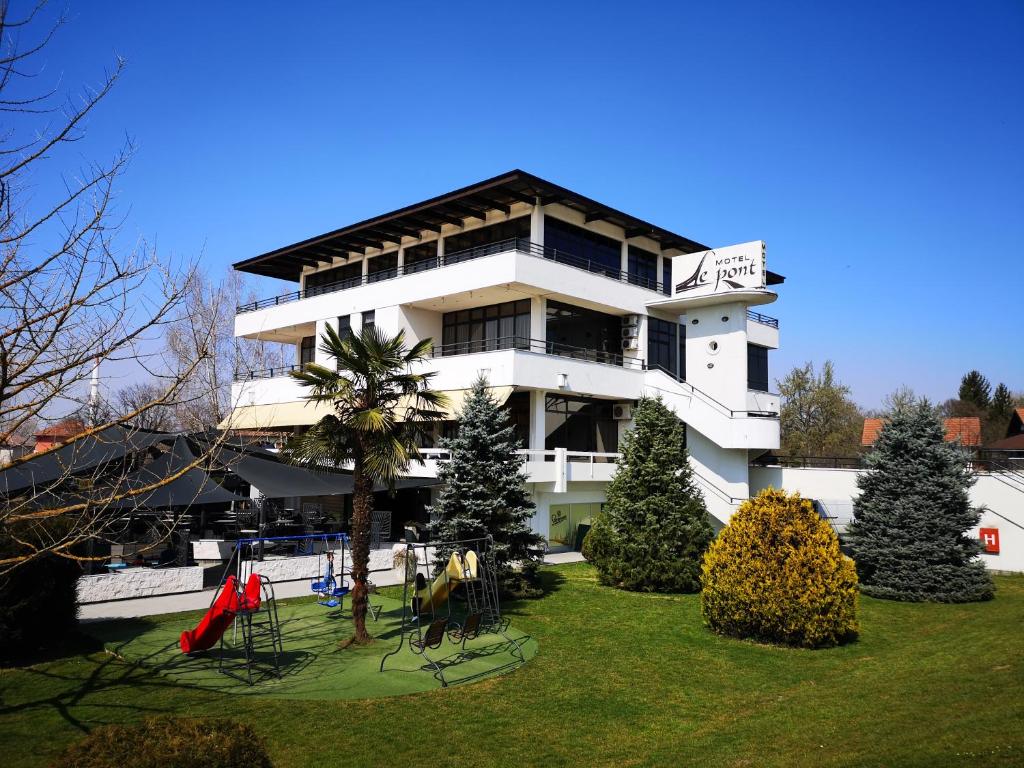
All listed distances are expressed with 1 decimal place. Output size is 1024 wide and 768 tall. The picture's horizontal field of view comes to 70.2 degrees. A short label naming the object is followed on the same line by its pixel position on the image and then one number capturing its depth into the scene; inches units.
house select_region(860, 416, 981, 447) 1674.5
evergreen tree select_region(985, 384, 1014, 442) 2443.4
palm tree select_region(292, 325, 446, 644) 571.2
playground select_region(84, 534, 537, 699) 481.1
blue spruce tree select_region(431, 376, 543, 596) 741.3
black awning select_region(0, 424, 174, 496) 736.3
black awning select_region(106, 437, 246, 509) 782.5
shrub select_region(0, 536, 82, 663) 481.1
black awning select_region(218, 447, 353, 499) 873.5
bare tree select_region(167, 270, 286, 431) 1530.9
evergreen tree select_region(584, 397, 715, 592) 802.8
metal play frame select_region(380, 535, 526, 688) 538.0
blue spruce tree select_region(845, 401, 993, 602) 799.7
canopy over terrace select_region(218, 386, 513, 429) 1417.3
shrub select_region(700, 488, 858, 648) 567.8
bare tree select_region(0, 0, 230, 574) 232.7
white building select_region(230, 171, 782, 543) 1149.7
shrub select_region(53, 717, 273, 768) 200.1
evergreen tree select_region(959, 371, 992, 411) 2679.6
